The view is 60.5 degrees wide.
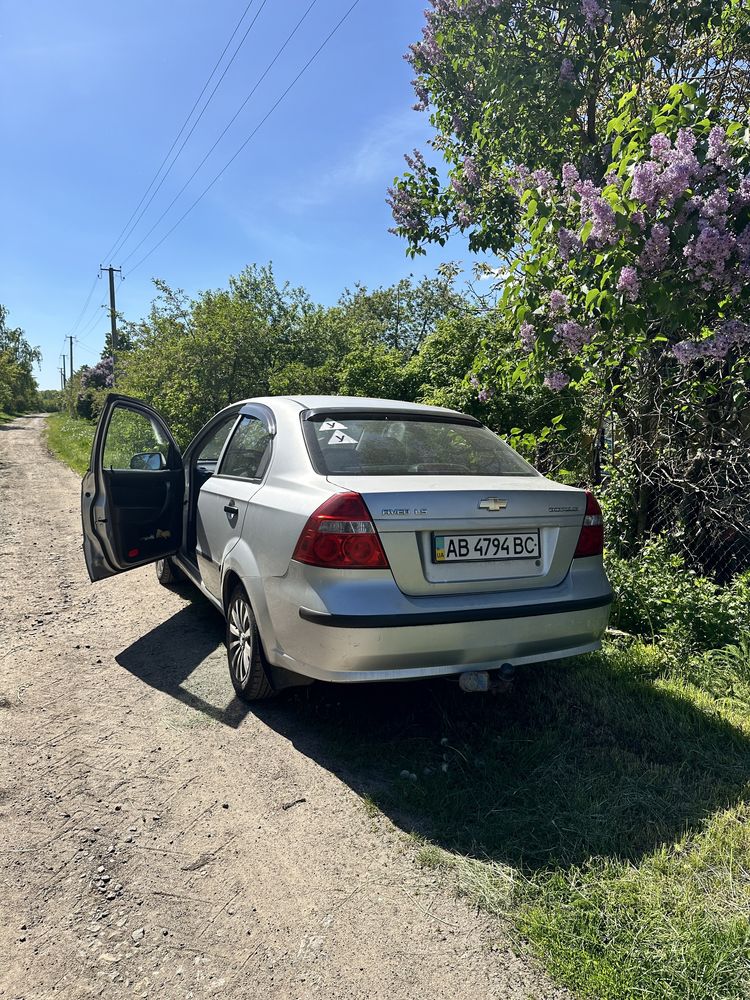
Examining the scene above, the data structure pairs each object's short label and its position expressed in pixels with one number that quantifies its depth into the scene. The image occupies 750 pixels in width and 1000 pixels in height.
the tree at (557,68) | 5.60
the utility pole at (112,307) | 32.67
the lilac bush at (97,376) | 45.75
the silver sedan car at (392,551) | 2.78
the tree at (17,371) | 44.44
